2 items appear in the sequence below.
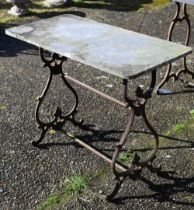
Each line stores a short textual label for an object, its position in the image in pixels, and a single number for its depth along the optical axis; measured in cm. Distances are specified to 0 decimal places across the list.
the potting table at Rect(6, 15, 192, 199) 318
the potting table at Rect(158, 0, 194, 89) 494
